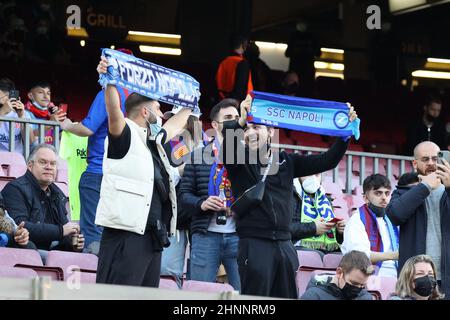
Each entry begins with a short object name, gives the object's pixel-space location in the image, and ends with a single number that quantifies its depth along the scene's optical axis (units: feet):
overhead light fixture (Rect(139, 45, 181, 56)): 64.77
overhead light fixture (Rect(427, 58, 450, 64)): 70.85
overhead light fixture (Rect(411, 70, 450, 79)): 70.74
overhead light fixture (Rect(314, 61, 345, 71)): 69.77
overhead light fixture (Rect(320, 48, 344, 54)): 70.37
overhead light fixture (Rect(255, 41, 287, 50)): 71.36
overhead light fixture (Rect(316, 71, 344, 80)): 68.15
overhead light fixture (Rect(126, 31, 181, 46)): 65.62
